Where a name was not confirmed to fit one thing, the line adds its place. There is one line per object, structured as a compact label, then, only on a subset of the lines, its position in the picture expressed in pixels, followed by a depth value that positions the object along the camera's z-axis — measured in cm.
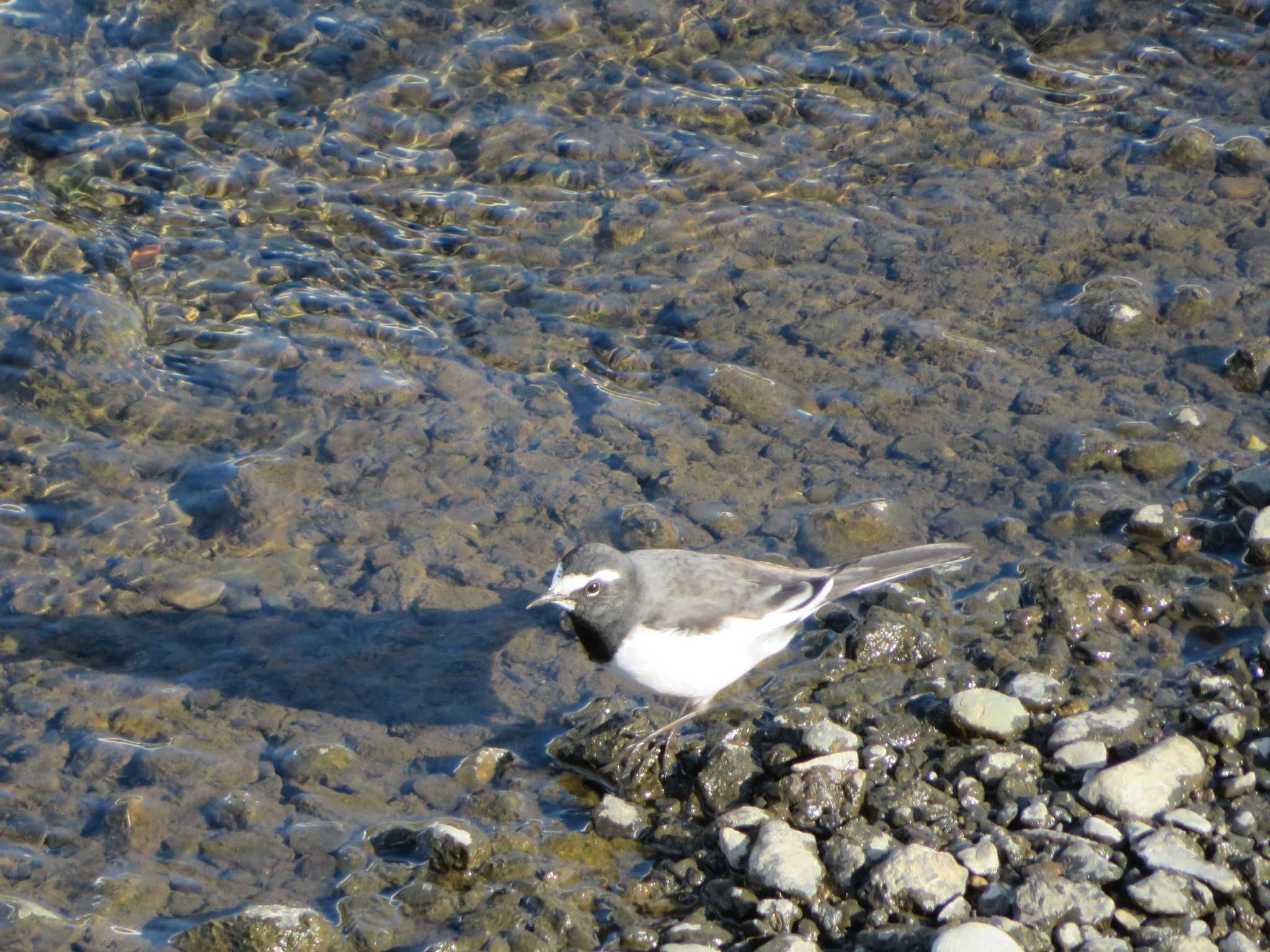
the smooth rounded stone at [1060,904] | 968
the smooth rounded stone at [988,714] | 1182
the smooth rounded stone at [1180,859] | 987
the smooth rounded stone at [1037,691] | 1221
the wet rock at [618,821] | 1154
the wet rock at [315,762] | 1200
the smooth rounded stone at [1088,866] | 1002
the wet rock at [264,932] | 971
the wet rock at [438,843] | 1074
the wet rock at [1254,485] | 1426
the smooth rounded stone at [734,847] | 1077
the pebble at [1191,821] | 1047
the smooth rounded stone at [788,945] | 968
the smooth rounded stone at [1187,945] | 927
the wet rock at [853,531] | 1470
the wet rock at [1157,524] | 1427
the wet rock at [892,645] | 1314
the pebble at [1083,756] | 1136
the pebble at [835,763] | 1142
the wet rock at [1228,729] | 1153
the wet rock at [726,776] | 1168
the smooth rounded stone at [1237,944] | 930
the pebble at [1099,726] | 1166
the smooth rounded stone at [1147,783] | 1077
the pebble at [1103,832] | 1048
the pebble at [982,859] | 1027
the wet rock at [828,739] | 1170
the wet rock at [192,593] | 1396
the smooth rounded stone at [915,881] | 1003
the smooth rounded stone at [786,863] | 1033
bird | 1205
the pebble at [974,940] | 915
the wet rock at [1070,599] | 1337
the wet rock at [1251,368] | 1633
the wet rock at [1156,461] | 1530
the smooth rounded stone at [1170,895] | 968
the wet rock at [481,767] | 1213
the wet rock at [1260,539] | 1363
